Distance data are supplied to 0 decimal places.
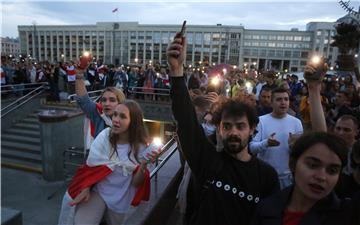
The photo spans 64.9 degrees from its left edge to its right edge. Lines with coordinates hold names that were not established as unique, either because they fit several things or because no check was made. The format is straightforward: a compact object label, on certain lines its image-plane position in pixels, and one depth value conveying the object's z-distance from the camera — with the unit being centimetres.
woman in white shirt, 266
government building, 12169
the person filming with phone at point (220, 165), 188
